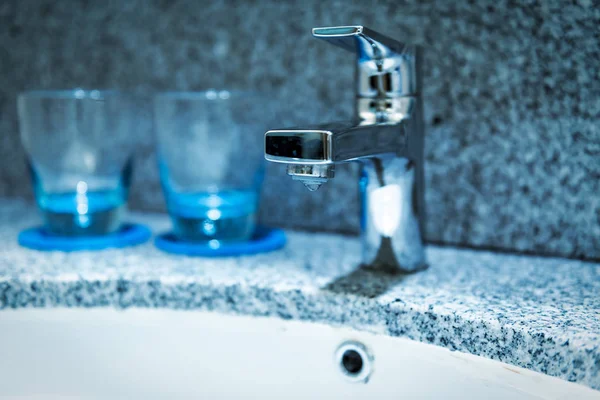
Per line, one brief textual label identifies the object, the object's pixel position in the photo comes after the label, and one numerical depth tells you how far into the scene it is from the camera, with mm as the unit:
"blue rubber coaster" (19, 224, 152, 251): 591
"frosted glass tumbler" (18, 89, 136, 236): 582
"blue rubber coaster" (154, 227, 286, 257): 573
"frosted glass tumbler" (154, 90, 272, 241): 566
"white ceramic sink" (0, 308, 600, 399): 461
